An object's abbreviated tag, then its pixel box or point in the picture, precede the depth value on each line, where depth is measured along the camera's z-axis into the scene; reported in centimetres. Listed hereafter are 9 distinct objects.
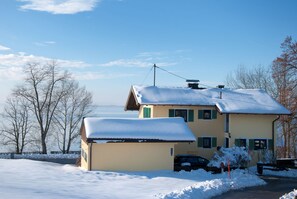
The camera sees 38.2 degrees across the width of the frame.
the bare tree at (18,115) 5400
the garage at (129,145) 2786
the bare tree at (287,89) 3956
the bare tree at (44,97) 5131
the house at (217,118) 3384
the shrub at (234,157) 3120
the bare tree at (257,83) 5104
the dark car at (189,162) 2964
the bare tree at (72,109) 5519
